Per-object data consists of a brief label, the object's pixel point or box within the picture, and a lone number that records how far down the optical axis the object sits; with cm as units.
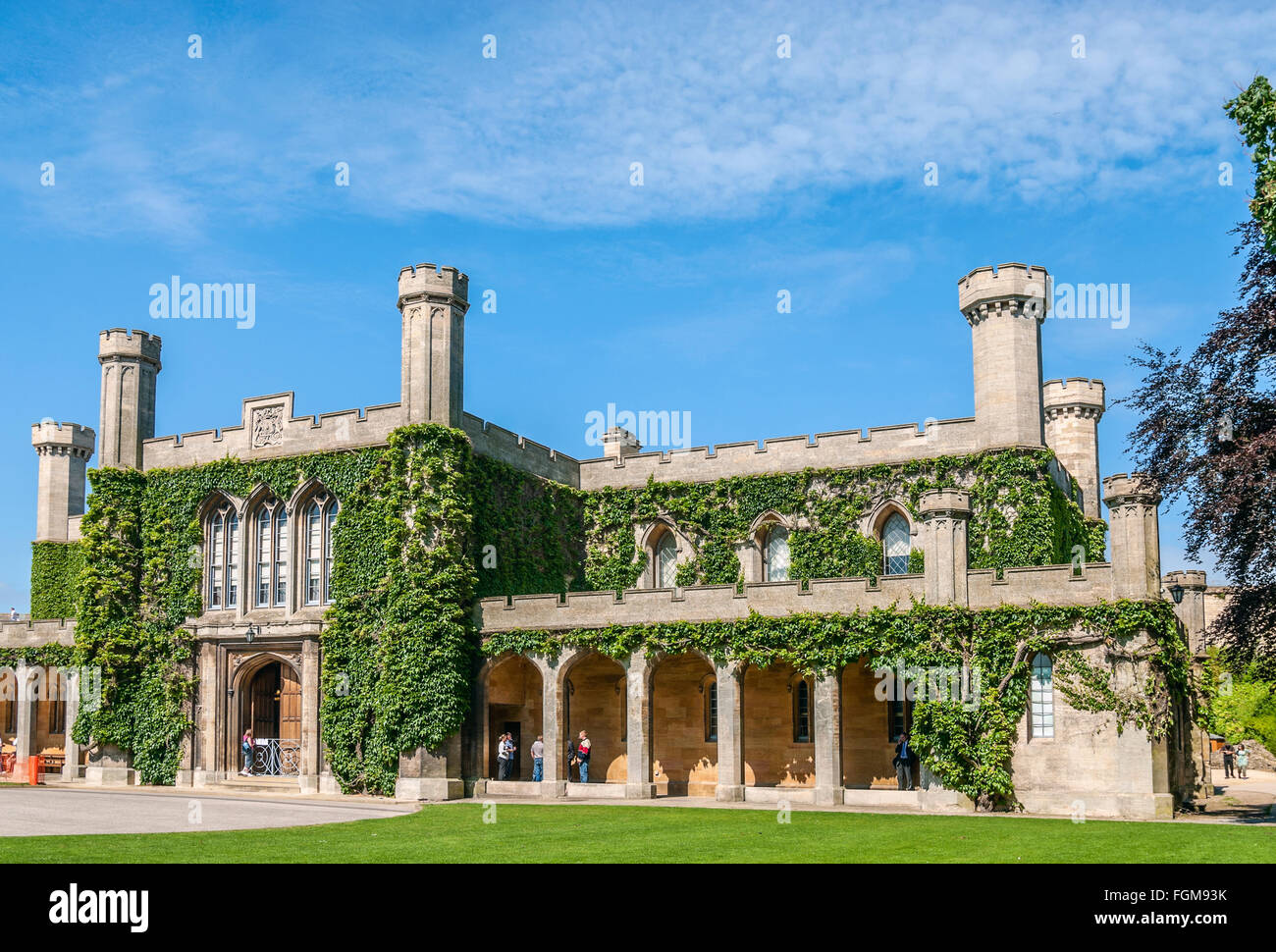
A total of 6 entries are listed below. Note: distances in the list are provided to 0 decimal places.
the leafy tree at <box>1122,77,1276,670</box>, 2331
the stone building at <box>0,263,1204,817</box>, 2797
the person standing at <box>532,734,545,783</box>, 3178
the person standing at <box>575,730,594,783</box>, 3191
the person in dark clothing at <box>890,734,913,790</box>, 2903
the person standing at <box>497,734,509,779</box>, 3231
